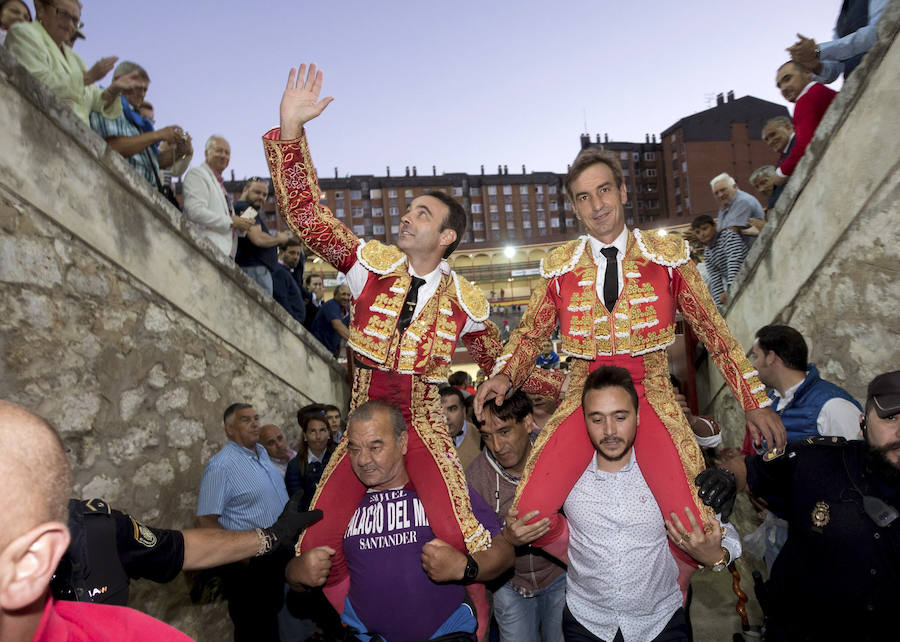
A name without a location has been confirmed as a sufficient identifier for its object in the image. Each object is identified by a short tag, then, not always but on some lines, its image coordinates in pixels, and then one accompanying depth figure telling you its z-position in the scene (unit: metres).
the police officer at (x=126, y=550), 1.86
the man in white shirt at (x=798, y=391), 3.25
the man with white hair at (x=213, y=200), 5.32
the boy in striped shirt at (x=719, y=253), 6.45
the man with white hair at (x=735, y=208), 6.45
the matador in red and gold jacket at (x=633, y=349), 2.72
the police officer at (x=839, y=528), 2.47
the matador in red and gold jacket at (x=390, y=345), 2.86
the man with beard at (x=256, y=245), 6.17
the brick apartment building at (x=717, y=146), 44.31
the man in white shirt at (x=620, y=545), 2.66
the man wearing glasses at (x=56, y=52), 3.89
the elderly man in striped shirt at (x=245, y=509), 4.11
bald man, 0.95
